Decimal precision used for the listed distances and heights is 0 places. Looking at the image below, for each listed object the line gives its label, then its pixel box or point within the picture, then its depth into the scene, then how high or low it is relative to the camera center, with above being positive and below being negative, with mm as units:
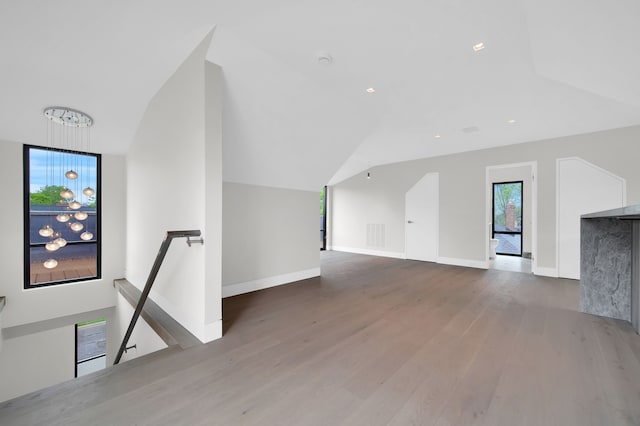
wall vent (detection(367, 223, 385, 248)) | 7062 -643
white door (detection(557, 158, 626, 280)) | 4191 +278
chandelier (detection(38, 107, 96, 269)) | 3168 +828
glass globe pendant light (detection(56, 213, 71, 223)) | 3482 -95
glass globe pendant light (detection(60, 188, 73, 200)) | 3114 +220
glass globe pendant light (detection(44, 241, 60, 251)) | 3110 -442
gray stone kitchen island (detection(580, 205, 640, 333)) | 2576 -576
